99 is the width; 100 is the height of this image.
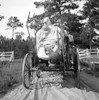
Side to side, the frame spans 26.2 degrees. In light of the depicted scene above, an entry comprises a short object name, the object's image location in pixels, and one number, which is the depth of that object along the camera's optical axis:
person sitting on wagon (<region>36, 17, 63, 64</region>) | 6.61
